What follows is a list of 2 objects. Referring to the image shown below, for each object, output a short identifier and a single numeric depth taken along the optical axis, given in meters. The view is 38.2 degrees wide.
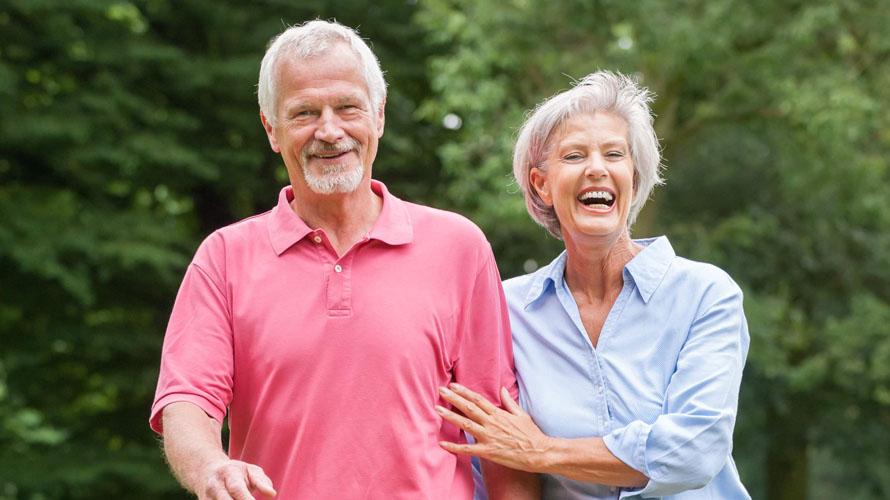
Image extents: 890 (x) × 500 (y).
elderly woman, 2.89
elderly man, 2.73
